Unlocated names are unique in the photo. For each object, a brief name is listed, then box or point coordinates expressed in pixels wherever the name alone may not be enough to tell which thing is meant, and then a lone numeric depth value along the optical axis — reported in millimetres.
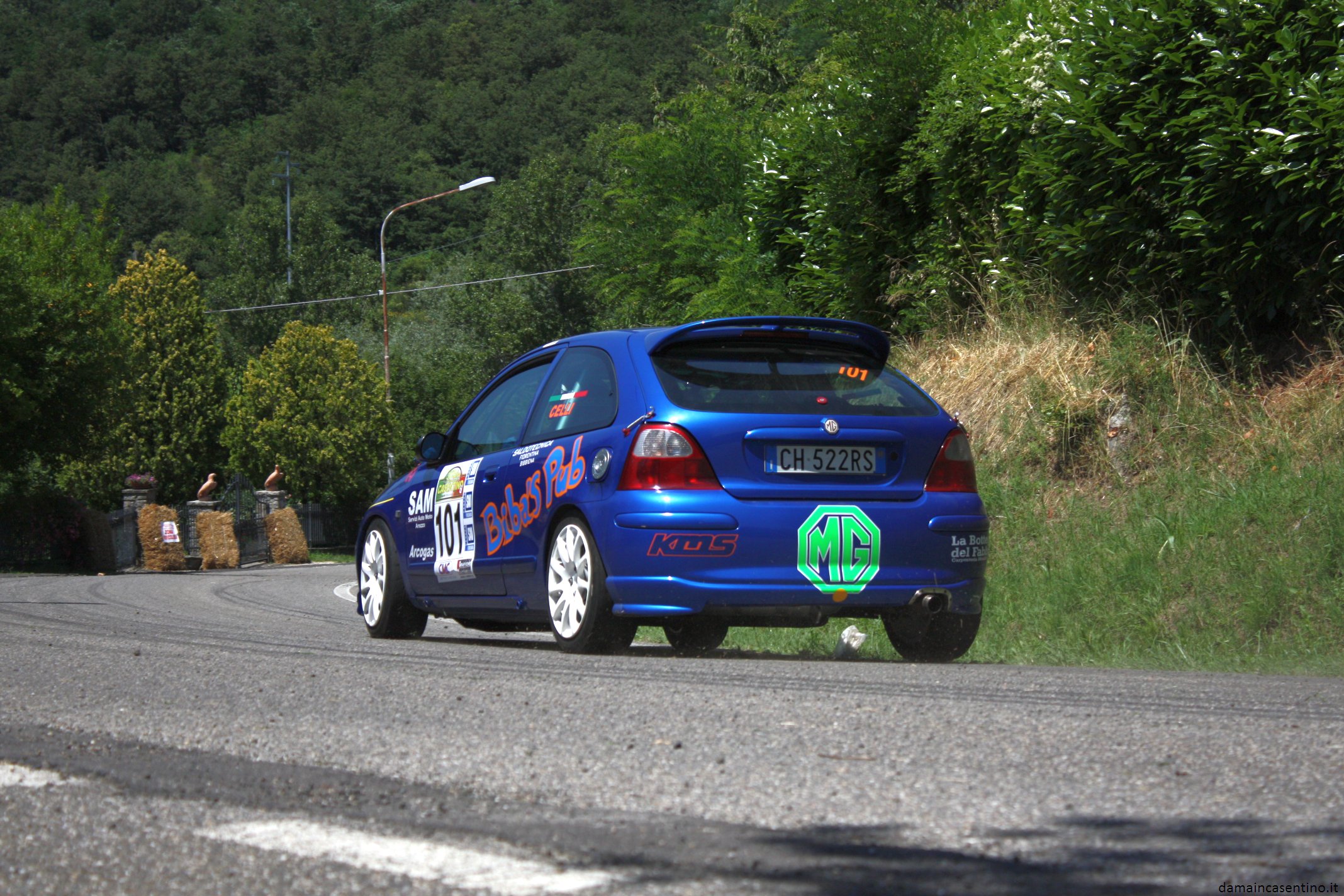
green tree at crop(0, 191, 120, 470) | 32062
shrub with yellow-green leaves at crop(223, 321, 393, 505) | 58594
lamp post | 43812
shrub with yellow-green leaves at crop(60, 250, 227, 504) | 58750
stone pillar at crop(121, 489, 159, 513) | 39438
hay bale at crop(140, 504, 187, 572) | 32906
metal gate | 39281
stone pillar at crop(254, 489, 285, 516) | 42250
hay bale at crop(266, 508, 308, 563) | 39469
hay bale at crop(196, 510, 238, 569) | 35344
